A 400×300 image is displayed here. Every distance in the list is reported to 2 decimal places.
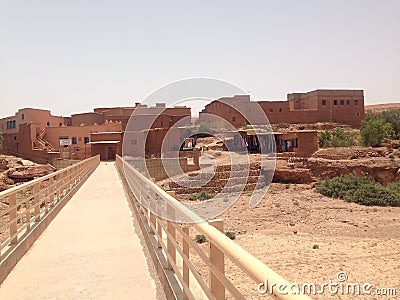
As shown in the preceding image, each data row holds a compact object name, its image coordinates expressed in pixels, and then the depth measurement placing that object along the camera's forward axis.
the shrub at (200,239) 12.71
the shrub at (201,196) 27.20
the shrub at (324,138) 41.15
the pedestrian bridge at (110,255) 2.66
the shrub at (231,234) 15.60
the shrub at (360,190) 24.78
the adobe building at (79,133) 41.16
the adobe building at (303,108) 50.53
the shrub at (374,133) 38.75
